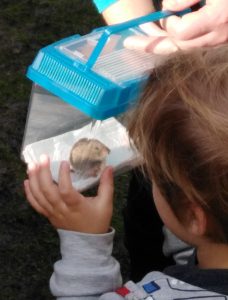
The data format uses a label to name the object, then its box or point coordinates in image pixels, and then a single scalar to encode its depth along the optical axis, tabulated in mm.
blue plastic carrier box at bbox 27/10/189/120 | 1032
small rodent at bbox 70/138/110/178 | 1197
